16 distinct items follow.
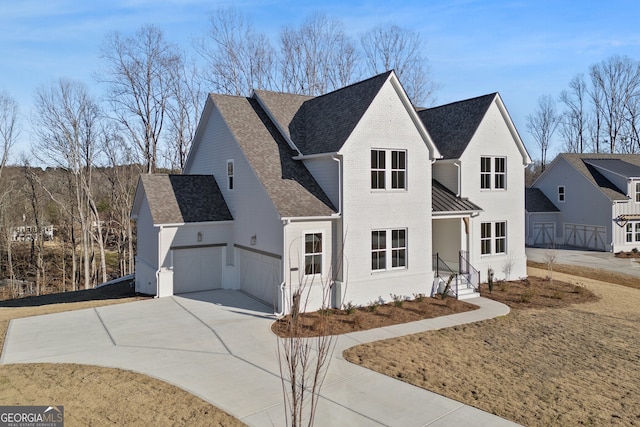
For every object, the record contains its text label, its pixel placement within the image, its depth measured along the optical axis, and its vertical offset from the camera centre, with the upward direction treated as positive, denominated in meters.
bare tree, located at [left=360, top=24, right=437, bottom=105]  41.34 +13.51
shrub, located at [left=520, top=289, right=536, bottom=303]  17.73 -3.54
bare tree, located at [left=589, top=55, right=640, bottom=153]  60.25 +14.25
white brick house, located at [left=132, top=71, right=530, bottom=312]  16.09 +0.57
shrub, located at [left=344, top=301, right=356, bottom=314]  15.28 -3.41
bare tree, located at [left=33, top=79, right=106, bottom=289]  34.91 +4.19
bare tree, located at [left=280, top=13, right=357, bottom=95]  40.22 +12.91
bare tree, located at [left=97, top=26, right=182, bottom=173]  37.00 +9.14
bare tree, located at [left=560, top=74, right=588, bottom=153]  65.99 +13.33
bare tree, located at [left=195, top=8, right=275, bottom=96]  37.81 +12.51
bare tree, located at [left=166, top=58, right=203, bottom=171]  38.81 +8.39
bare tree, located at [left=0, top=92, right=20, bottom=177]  35.69 +5.40
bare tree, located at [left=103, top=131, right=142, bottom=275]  39.03 +2.64
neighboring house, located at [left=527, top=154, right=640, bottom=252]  34.50 +0.65
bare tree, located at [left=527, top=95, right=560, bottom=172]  70.62 +13.09
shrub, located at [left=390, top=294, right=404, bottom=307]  16.37 -3.37
